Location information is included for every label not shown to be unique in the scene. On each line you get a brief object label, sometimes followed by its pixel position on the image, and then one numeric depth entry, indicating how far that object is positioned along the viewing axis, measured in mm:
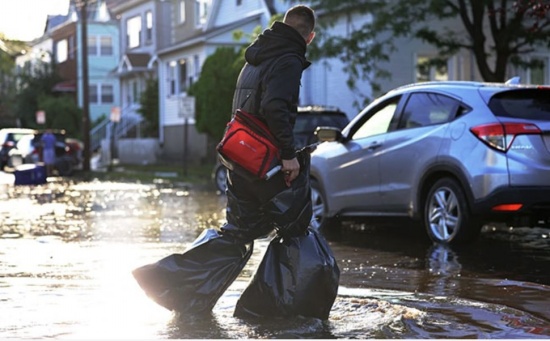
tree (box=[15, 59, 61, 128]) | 64312
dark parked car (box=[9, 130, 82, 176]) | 34438
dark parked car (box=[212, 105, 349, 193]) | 18203
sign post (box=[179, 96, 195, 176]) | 31359
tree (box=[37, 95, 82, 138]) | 55844
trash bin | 27234
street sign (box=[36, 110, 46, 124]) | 49844
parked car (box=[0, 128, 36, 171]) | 42000
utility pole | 37219
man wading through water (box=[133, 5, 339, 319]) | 6375
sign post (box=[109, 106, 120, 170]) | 38944
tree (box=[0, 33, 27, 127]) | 70000
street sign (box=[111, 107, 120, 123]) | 39131
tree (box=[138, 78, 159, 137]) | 48594
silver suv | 9961
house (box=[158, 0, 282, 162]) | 39034
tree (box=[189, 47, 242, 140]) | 32125
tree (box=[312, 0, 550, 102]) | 22852
